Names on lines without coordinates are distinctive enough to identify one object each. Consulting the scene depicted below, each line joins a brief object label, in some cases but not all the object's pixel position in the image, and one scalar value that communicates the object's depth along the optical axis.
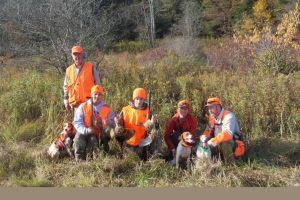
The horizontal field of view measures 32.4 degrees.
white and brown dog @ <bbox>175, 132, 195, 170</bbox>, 7.05
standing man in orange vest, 8.00
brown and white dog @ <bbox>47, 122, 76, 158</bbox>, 7.34
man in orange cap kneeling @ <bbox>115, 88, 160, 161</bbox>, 7.34
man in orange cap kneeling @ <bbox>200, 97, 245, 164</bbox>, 7.04
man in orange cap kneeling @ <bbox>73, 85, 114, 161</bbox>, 7.22
